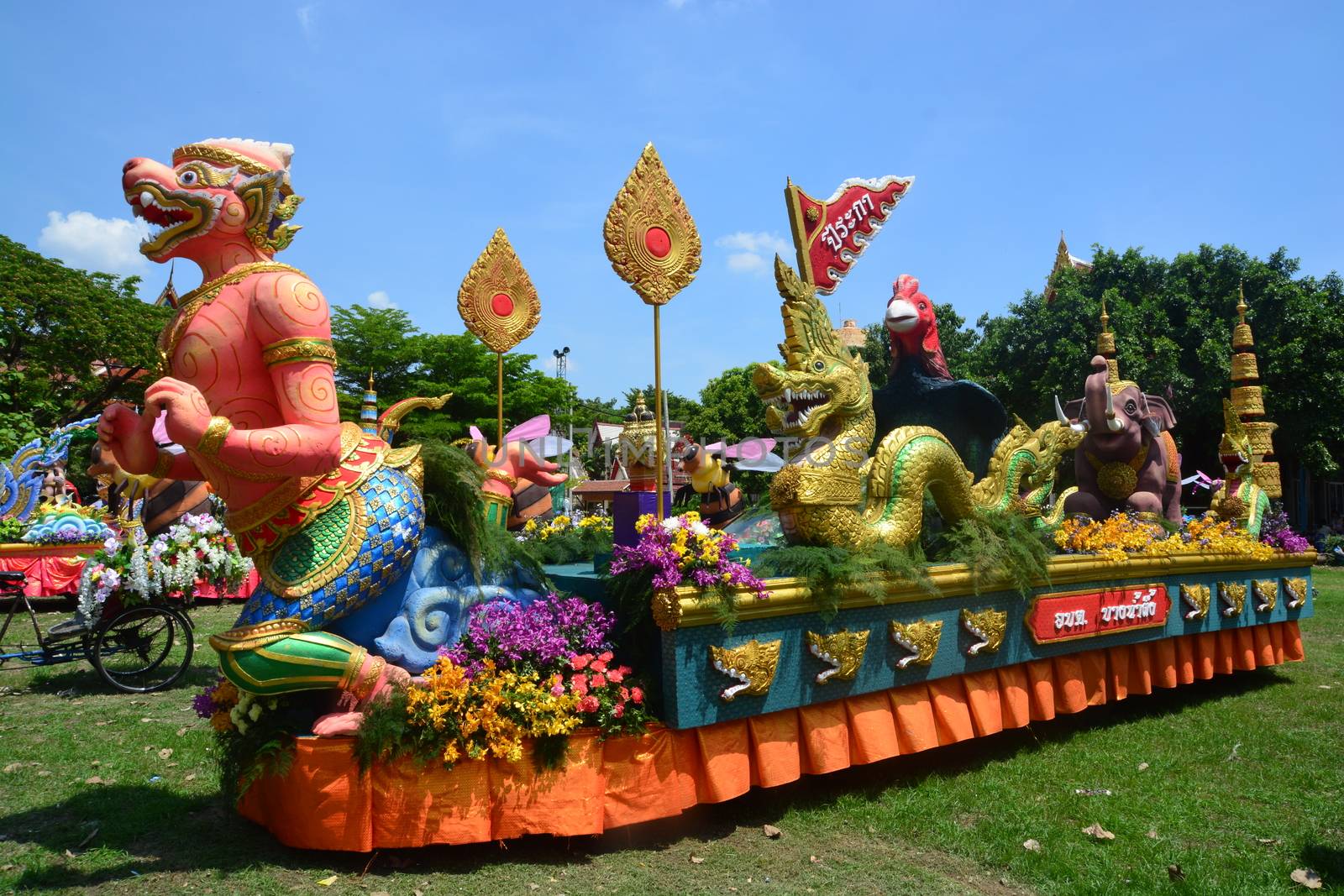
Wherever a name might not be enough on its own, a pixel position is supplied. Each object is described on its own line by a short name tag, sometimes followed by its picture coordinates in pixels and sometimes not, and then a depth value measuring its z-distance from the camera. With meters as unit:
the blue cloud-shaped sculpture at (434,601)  3.89
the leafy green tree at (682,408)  33.62
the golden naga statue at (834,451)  4.79
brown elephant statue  7.72
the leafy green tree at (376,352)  25.81
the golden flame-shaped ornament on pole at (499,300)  6.57
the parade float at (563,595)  3.59
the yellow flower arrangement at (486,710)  3.62
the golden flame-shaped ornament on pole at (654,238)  4.69
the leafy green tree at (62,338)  18.83
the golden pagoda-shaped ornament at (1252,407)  8.65
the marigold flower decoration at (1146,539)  6.37
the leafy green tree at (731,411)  30.55
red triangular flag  5.23
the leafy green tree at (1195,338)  18.73
